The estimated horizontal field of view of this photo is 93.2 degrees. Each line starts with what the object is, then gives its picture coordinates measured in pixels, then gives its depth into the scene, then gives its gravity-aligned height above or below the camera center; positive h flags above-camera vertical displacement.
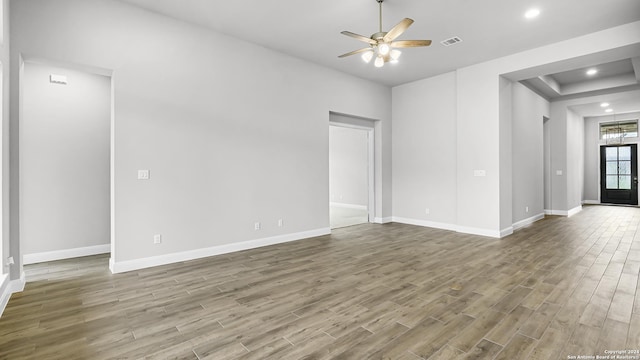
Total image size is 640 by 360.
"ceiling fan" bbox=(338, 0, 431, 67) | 3.58 +1.69
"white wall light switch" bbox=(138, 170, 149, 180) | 4.00 +0.08
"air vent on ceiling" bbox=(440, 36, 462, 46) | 4.88 +2.28
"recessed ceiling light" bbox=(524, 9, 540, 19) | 4.02 +2.24
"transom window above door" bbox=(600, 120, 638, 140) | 10.71 +1.77
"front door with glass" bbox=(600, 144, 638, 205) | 10.81 +0.15
